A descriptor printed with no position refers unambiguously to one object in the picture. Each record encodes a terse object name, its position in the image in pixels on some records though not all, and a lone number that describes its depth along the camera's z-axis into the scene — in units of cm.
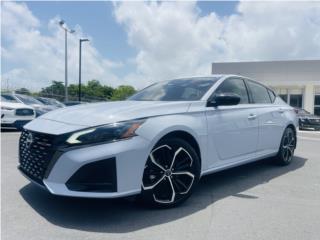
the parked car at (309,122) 1364
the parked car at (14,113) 828
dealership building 2101
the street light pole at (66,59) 1922
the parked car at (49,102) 1306
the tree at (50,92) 2503
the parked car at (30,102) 971
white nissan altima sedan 226
